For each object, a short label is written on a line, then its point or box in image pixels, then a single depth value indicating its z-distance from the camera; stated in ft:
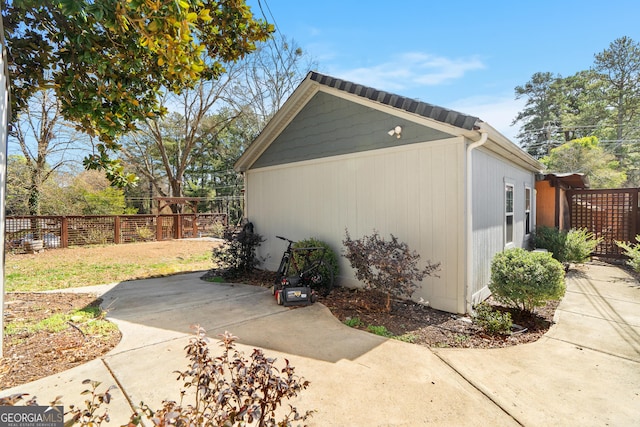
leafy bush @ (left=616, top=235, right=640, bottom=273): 21.67
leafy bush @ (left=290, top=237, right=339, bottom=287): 18.85
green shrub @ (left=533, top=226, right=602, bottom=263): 25.22
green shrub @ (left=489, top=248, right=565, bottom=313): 13.42
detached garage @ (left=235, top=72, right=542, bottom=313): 15.14
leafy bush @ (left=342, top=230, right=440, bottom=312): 14.61
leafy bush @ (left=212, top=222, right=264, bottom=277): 23.92
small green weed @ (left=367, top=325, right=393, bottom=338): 12.72
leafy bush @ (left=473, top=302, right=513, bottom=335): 12.53
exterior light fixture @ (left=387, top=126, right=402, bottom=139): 16.82
